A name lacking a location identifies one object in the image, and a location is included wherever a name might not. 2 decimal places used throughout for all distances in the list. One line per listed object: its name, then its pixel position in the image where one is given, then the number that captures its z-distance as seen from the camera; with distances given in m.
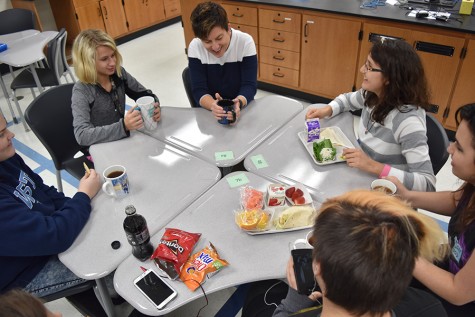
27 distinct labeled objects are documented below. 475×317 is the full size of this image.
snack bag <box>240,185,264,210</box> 1.47
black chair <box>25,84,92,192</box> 2.11
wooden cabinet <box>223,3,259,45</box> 3.68
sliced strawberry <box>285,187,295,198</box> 1.52
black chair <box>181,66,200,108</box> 2.41
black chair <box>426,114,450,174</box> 1.66
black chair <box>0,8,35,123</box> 3.90
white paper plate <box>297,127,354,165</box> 1.72
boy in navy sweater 2.08
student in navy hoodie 1.31
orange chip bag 1.24
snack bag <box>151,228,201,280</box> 1.27
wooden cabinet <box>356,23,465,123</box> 2.80
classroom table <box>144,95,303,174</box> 1.84
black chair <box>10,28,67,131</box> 3.32
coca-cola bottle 1.27
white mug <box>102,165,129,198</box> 1.54
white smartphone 1.20
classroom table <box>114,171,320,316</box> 1.23
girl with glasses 1.59
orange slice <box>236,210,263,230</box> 1.38
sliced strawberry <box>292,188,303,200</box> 1.51
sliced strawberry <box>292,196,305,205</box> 1.48
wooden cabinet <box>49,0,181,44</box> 4.97
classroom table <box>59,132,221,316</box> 1.36
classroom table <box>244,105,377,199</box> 1.60
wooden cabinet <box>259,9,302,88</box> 3.51
